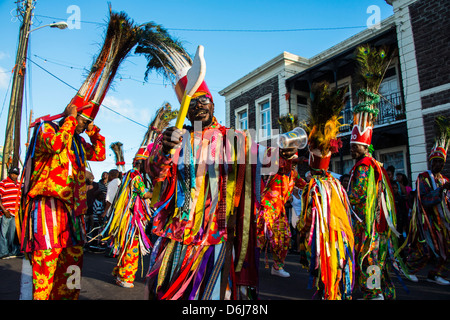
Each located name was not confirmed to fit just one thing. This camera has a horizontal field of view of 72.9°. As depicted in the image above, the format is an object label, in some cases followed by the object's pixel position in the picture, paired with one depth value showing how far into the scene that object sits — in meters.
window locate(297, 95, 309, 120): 15.59
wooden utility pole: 9.22
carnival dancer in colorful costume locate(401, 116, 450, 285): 4.64
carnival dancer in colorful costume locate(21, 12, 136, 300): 2.54
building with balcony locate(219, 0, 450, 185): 9.32
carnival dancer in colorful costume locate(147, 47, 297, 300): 1.67
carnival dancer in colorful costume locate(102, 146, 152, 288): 4.22
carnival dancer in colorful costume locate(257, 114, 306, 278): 4.92
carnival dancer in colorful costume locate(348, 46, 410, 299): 3.28
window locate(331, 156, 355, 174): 13.06
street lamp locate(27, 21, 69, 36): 9.38
